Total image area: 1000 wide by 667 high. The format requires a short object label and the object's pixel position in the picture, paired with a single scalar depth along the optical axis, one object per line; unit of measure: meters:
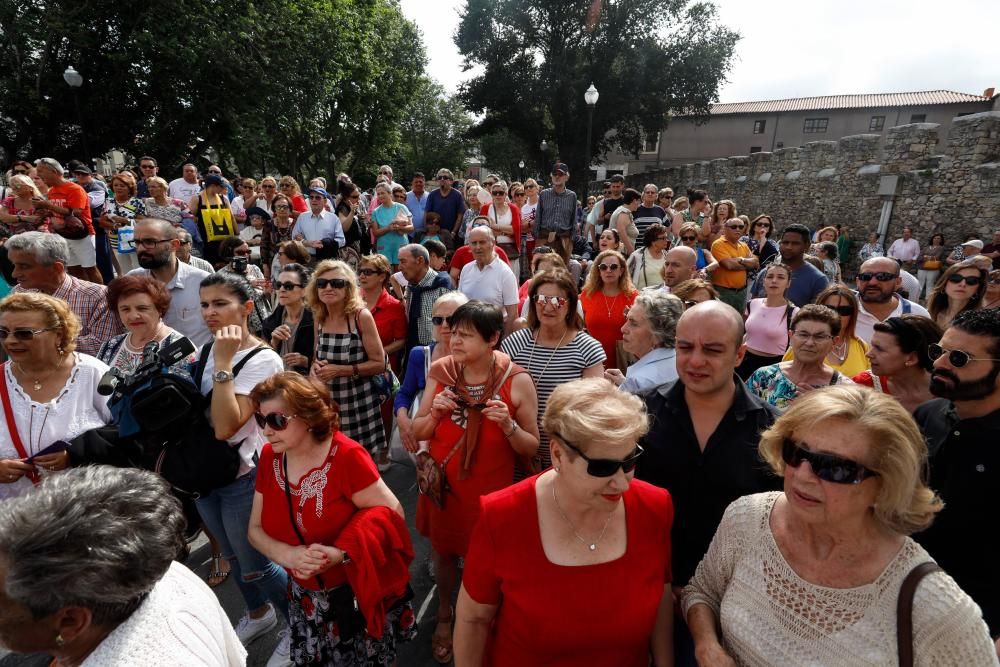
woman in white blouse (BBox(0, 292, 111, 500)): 2.35
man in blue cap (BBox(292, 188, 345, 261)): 6.61
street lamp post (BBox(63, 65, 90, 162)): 13.70
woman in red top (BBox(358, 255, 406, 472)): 4.22
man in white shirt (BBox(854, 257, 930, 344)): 3.85
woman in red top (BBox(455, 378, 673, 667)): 1.58
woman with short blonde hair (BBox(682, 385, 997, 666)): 1.30
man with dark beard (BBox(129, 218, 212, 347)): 3.57
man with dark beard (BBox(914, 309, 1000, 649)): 1.75
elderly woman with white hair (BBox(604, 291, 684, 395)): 2.79
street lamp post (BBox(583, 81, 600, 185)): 13.78
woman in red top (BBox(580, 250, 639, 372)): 4.27
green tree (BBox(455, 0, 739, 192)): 27.36
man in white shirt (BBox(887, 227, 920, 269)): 11.70
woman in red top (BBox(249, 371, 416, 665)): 2.13
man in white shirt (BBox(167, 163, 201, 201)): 8.34
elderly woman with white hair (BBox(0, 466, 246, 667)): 1.18
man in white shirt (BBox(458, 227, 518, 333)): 4.71
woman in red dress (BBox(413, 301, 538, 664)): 2.49
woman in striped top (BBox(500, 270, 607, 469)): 3.19
